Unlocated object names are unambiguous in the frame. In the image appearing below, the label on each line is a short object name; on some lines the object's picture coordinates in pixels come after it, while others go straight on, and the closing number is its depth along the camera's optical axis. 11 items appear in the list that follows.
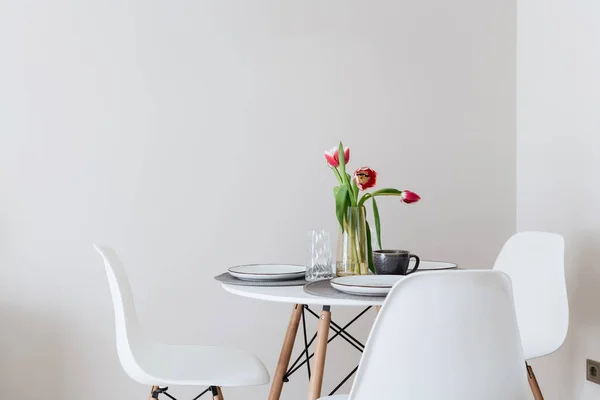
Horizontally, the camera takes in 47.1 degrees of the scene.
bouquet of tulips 2.10
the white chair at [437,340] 1.36
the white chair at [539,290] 2.30
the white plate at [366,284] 1.72
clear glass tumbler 2.13
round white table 1.69
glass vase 2.10
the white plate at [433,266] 2.24
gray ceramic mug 2.02
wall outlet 2.71
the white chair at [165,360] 1.96
